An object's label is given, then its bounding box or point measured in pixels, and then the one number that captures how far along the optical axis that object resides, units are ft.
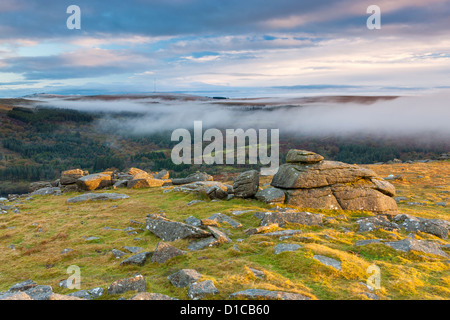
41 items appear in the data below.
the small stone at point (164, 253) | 52.31
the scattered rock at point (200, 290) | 36.17
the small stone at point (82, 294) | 38.65
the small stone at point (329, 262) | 46.18
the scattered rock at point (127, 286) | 39.22
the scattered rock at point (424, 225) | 71.29
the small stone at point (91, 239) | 74.84
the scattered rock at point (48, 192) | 156.25
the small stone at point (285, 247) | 54.19
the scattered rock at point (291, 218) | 74.90
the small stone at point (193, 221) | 74.12
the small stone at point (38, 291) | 41.19
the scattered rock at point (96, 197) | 131.78
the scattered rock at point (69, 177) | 162.91
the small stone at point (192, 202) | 109.50
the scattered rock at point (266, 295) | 33.60
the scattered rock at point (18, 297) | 31.91
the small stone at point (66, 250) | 66.90
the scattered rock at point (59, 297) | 32.27
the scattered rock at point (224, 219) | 77.13
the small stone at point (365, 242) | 61.13
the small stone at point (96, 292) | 38.96
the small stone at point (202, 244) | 59.31
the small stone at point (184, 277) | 40.37
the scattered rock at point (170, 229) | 64.18
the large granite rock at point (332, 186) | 95.04
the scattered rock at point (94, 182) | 156.35
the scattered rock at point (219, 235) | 61.59
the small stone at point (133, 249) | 63.55
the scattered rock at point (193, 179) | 173.47
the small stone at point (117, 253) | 60.34
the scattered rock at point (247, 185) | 109.70
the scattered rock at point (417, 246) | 56.59
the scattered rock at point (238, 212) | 87.14
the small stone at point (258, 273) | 42.19
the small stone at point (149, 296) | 33.91
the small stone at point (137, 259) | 52.73
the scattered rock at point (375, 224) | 71.57
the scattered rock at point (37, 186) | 184.92
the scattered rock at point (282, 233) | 64.94
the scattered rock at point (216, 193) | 115.58
